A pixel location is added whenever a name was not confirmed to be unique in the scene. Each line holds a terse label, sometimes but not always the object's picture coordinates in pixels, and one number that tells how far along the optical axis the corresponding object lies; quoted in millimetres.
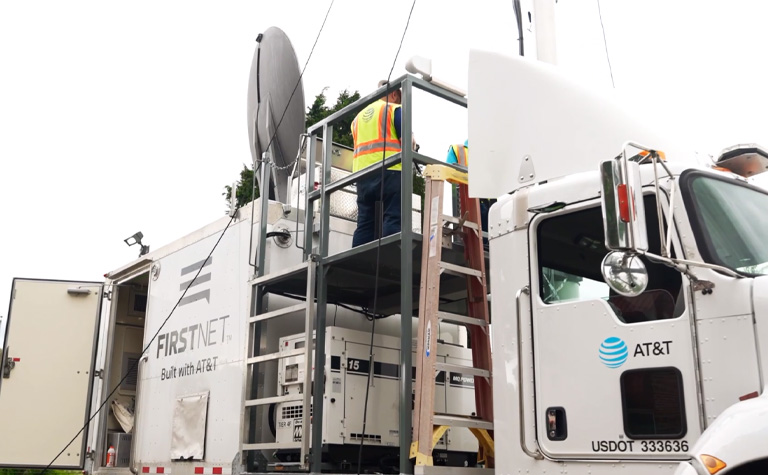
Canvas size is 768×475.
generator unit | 5602
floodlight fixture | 8719
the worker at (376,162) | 5645
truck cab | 3402
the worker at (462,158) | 5922
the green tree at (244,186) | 20391
